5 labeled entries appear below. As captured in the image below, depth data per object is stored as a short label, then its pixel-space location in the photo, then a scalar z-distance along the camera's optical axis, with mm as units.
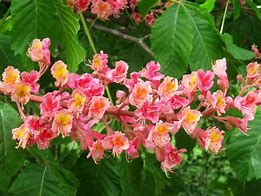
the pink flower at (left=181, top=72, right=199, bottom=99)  251
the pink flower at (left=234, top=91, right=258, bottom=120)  254
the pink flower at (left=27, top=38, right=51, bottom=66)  255
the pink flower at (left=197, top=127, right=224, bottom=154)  247
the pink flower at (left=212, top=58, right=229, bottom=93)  265
